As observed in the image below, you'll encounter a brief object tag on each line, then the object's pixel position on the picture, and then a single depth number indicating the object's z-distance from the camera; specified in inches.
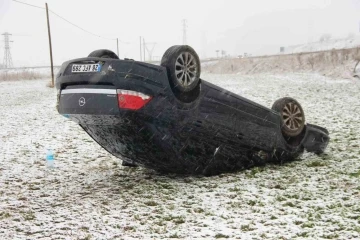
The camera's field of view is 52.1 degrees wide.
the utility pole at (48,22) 1279.5
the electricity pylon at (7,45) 4160.9
